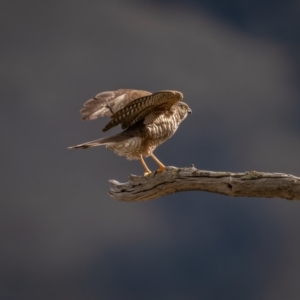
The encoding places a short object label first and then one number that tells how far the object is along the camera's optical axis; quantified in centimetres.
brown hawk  1151
